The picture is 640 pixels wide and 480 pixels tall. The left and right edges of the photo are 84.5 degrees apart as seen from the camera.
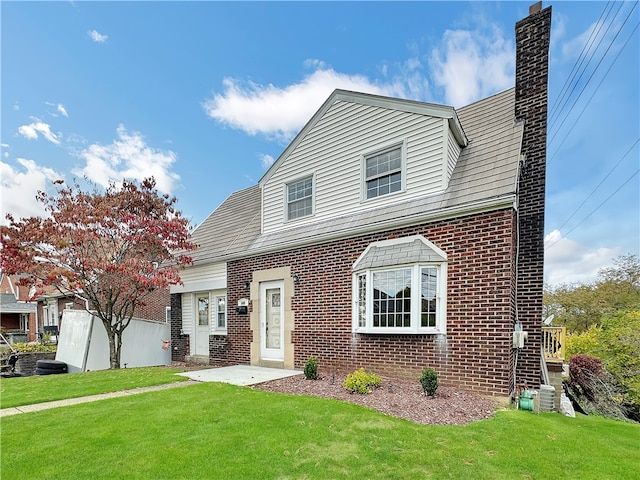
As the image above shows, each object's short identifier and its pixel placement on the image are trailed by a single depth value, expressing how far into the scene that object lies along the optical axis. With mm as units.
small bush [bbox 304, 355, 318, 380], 7957
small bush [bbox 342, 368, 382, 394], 6620
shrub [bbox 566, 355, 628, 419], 11398
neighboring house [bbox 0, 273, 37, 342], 31394
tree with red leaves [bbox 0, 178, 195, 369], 10141
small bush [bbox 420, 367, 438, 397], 6273
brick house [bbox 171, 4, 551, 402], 6812
